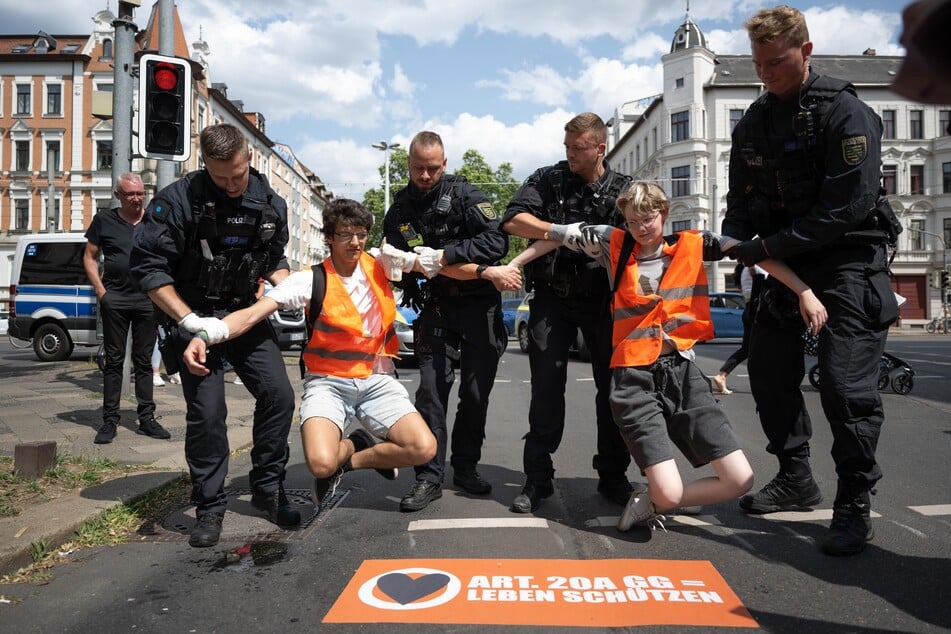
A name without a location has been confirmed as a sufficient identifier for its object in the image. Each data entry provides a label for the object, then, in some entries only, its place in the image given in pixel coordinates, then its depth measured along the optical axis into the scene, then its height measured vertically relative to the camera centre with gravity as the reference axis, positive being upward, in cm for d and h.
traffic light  709 +201
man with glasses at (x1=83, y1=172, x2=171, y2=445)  640 +16
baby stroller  966 -62
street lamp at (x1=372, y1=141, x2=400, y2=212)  4684 +1083
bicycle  4138 +5
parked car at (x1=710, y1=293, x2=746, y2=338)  2275 +35
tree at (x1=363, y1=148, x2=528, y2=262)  6367 +1303
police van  1611 +57
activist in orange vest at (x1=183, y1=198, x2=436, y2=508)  413 -21
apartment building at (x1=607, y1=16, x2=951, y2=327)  4831 +1155
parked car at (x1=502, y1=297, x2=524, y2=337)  2734 +54
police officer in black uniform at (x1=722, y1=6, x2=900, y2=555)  357 +47
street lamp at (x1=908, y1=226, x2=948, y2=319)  4133 +362
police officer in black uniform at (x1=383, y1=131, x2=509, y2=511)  456 +17
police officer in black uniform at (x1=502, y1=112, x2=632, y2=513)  437 +15
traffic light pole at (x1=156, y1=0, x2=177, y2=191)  831 +325
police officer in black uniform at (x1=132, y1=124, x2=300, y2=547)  393 +20
